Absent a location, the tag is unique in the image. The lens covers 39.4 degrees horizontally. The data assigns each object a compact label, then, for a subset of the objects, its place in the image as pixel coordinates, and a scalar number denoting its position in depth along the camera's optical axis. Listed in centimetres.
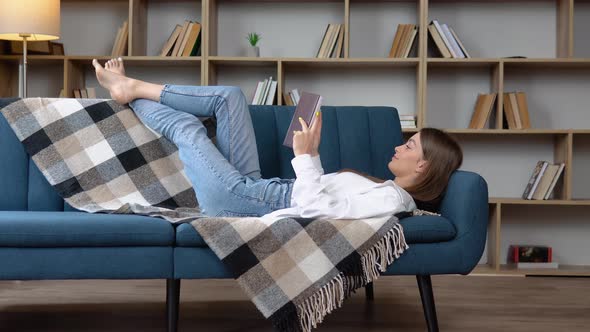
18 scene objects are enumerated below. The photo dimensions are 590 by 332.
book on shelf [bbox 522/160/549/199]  441
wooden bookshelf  462
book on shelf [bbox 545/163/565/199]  437
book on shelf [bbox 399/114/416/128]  440
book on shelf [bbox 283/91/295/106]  448
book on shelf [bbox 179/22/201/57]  443
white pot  452
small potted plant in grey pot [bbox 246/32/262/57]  452
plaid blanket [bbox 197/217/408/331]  237
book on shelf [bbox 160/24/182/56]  445
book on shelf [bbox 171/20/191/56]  444
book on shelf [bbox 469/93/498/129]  443
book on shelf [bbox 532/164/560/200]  439
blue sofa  238
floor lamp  374
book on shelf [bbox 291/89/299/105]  446
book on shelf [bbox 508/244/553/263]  446
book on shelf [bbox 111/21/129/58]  445
